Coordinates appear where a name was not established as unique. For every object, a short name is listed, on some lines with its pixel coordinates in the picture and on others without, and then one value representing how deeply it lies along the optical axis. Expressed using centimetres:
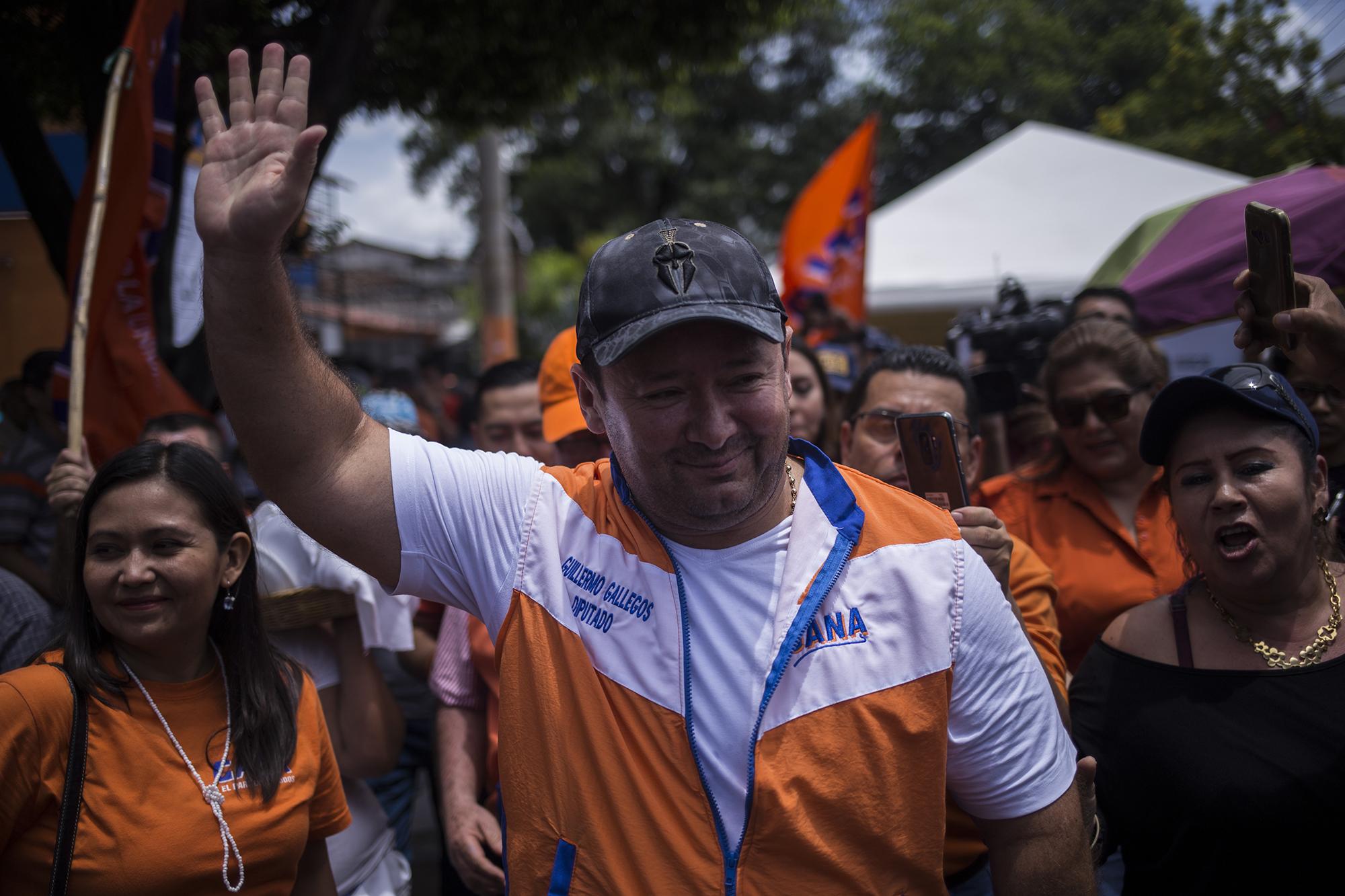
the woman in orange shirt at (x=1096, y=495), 289
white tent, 906
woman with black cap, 210
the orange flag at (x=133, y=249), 385
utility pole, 1233
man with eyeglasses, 216
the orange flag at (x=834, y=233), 745
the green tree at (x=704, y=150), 2498
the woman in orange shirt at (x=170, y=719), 208
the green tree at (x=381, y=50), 507
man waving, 163
